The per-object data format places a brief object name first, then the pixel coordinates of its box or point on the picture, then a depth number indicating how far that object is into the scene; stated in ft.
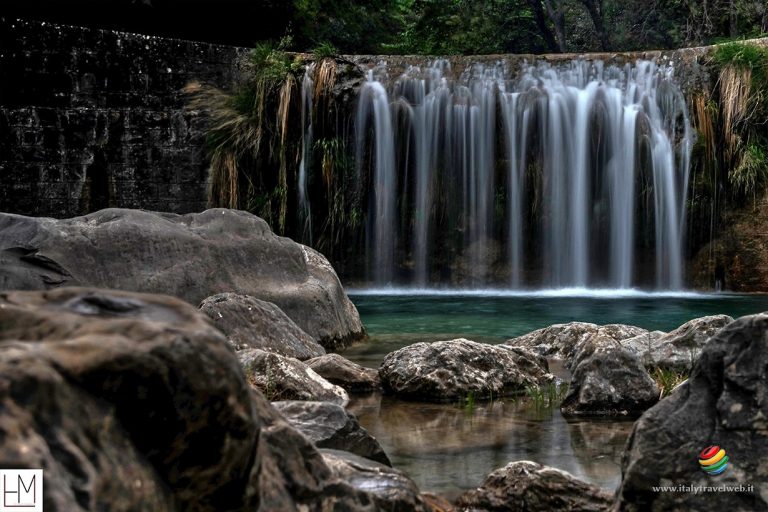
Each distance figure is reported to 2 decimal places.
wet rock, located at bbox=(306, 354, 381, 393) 17.57
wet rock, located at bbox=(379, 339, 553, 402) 16.74
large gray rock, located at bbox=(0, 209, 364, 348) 20.39
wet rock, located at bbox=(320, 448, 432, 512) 8.13
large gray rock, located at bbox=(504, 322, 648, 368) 21.63
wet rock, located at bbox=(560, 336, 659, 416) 15.26
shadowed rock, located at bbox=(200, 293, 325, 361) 19.01
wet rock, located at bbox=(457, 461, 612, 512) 10.02
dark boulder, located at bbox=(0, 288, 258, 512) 4.63
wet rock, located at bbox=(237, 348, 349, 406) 15.16
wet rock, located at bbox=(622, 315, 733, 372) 17.69
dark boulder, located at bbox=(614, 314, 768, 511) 8.45
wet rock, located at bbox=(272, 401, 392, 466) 10.57
